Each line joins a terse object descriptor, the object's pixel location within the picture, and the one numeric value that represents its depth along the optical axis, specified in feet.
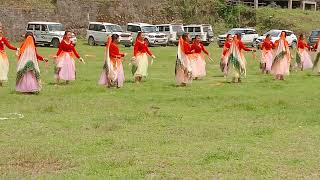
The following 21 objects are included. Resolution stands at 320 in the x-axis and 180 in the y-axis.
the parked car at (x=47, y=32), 126.52
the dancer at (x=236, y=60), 61.52
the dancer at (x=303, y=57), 80.40
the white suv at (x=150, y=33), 134.00
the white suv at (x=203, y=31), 142.00
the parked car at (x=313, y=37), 126.93
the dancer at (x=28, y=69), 49.73
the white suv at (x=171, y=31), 143.74
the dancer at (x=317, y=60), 72.15
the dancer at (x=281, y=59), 64.23
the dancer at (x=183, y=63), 57.72
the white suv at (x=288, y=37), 128.92
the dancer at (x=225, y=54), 67.36
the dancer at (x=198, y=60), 64.69
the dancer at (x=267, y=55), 72.74
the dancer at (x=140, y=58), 60.49
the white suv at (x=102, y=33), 130.72
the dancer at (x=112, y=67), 55.36
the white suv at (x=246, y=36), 136.87
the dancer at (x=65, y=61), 57.41
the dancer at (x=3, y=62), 54.39
